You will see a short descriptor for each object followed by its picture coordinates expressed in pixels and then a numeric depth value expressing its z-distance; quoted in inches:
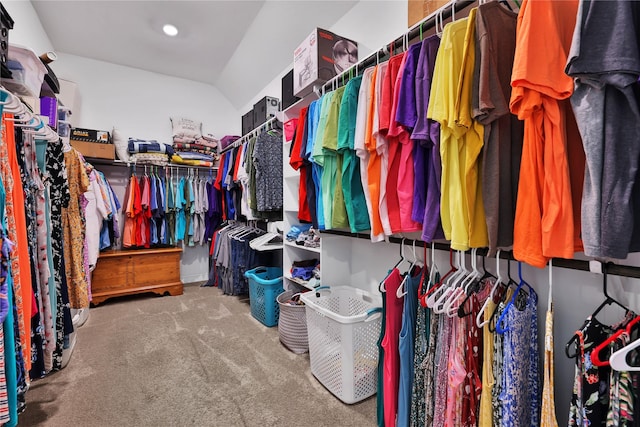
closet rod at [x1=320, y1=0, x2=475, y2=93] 48.1
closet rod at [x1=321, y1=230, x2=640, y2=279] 34.8
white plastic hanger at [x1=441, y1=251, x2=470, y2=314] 45.2
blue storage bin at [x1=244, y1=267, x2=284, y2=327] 101.9
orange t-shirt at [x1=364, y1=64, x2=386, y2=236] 55.5
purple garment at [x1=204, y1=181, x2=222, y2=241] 157.9
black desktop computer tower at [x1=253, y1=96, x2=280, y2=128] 123.4
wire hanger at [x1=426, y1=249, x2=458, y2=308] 47.5
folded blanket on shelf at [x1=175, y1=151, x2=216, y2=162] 153.7
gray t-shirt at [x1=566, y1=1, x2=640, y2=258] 27.7
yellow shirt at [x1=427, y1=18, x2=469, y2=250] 40.9
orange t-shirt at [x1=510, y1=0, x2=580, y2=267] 32.6
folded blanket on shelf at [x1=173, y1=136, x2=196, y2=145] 153.9
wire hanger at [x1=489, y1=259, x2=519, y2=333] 41.7
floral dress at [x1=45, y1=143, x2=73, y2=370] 70.1
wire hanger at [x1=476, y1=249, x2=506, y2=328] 42.3
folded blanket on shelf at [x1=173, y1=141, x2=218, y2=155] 153.4
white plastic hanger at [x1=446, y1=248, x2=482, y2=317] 45.1
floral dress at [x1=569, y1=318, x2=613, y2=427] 33.4
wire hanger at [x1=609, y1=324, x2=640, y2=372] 29.6
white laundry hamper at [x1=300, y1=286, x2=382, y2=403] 60.8
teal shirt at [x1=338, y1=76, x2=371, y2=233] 61.2
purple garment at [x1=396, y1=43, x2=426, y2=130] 47.7
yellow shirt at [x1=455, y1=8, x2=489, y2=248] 39.7
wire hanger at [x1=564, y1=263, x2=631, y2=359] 35.1
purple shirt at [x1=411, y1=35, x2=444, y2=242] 45.3
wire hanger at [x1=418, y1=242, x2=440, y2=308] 49.8
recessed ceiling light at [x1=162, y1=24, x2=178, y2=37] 117.2
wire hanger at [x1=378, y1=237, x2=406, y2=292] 56.1
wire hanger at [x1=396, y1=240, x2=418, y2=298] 53.6
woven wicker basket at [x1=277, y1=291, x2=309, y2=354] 83.9
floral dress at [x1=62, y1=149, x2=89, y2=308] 80.4
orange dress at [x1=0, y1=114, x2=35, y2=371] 42.6
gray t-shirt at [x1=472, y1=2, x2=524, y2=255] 38.6
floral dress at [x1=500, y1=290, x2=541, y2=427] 39.7
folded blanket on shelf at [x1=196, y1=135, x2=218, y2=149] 160.5
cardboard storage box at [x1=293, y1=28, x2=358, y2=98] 78.9
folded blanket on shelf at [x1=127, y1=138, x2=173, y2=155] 142.2
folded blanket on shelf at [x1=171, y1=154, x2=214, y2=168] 149.5
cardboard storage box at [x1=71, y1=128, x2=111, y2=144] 127.2
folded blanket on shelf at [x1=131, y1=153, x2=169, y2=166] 142.3
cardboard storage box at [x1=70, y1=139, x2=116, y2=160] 126.7
